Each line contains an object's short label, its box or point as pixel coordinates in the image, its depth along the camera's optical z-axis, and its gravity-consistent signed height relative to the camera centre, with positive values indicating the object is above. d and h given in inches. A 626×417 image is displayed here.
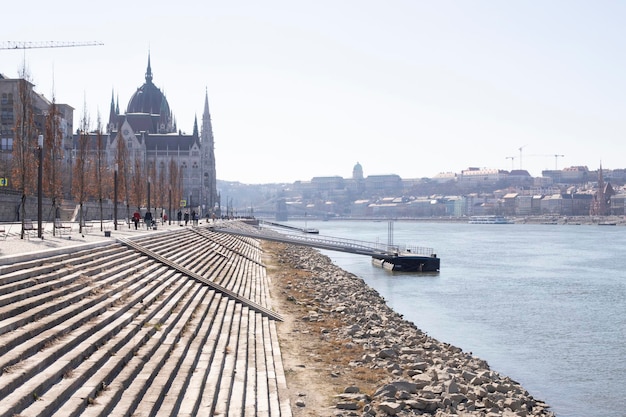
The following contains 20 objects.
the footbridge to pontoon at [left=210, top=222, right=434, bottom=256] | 2584.2 -166.7
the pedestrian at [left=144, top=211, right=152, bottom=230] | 1921.8 -56.3
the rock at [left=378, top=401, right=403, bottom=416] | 641.7 -179.6
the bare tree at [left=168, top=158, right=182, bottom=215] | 3595.0 +53.0
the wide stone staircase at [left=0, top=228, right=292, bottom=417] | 457.7 -117.7
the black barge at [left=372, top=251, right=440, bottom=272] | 2477.9 -213.6
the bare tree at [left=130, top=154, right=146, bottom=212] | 2512.7 +20.9
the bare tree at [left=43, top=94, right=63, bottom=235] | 1658.5 +83.2
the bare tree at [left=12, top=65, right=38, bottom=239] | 1515.6 +116.2
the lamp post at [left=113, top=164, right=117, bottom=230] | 1729.8 -12.9
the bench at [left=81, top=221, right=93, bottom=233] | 1533.8 -64.8
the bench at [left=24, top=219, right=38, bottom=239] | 1133.6 -44.9
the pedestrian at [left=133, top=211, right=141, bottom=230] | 1797.5 -50.4
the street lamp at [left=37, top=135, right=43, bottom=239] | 1114.1 +14.5
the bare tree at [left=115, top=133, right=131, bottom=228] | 2361.0 +97.8
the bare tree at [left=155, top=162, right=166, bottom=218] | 3325.3 +13.7
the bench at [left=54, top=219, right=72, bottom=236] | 1213.1 -50.6
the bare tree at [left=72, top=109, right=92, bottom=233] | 1725.9 +61.9
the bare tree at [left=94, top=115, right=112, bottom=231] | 2445.1 +61.7
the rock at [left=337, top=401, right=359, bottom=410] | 650.8 -179.8
